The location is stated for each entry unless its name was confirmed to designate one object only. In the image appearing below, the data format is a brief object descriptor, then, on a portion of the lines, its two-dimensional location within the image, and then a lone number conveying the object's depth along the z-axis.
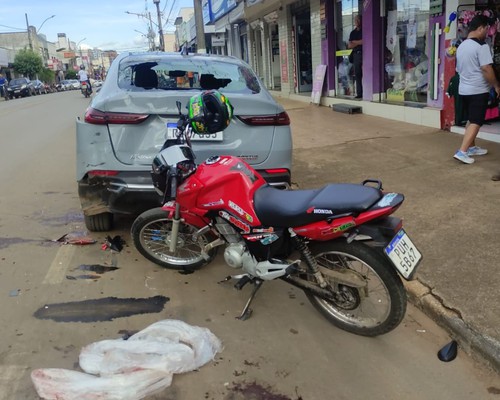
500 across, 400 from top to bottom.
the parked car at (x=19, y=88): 41.38
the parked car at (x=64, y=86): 60.00
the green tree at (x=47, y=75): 65.69
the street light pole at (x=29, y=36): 64.41
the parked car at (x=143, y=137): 4.19
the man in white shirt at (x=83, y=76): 27.71
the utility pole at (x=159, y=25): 49.97
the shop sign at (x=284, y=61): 18.14
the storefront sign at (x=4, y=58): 55.38
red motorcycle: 2.90
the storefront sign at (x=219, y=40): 27.58
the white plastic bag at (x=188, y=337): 3.01
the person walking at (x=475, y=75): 6.20
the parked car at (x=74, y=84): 60.69
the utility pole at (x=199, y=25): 18.53
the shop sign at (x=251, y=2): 17.09
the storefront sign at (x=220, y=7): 22.05
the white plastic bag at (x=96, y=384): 2.60
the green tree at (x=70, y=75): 96.55
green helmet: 3.47
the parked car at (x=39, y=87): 47.81
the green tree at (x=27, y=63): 59.28
